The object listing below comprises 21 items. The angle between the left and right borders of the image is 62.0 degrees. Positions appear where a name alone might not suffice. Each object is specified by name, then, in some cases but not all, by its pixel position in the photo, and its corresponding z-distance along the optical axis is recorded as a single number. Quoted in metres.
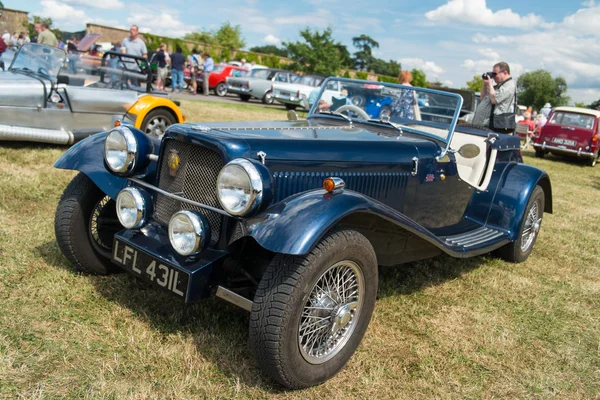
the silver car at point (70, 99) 6.49
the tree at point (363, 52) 91.50
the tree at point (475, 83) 48.03
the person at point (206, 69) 18.81
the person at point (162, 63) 14.30
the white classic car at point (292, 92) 17.88
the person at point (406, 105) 4.23
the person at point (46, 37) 10.64
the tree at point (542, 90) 48.22
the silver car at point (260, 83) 19.08
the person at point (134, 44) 9.67
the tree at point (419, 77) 48.39
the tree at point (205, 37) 56.81
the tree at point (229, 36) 53.03
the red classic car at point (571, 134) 13.30
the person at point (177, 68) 15.66
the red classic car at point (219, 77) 19.92
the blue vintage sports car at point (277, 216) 2.36
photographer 6.11
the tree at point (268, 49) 78.09
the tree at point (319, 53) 31.69
